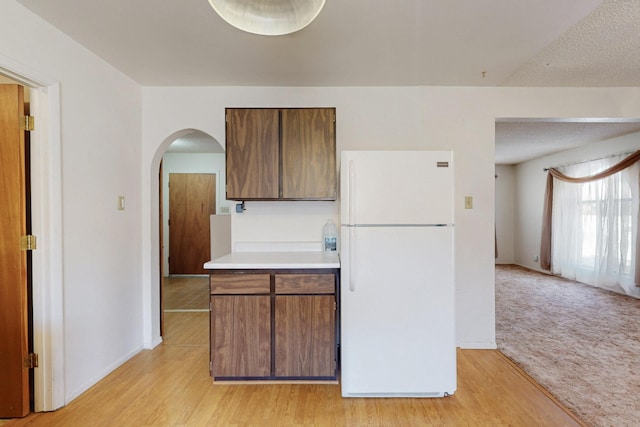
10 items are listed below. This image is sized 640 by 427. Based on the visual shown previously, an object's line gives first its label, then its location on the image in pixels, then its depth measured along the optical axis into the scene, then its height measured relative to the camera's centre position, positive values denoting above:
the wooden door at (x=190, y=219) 5.69 -0.21
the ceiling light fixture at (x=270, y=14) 1.19 +0.78
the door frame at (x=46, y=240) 1.86 -0.20
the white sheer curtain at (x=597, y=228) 4.42 -0.32
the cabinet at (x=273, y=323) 2.10 -0.80
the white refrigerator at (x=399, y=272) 1.94 -0.41
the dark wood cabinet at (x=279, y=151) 2.42 +0.46
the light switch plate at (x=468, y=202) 2.75 +0.06
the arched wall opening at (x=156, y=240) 2.77 -0.31
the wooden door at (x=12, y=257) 1.79 -0.29
